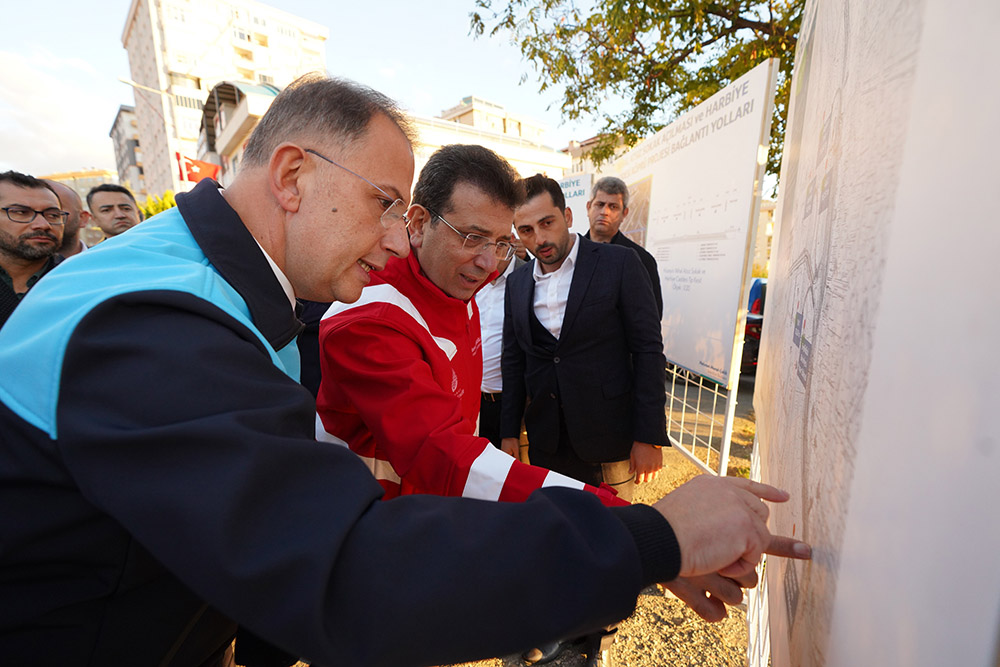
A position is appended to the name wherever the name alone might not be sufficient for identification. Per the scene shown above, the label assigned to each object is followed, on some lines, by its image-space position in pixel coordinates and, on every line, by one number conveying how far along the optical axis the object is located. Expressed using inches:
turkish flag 664.4
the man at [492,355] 140.1
